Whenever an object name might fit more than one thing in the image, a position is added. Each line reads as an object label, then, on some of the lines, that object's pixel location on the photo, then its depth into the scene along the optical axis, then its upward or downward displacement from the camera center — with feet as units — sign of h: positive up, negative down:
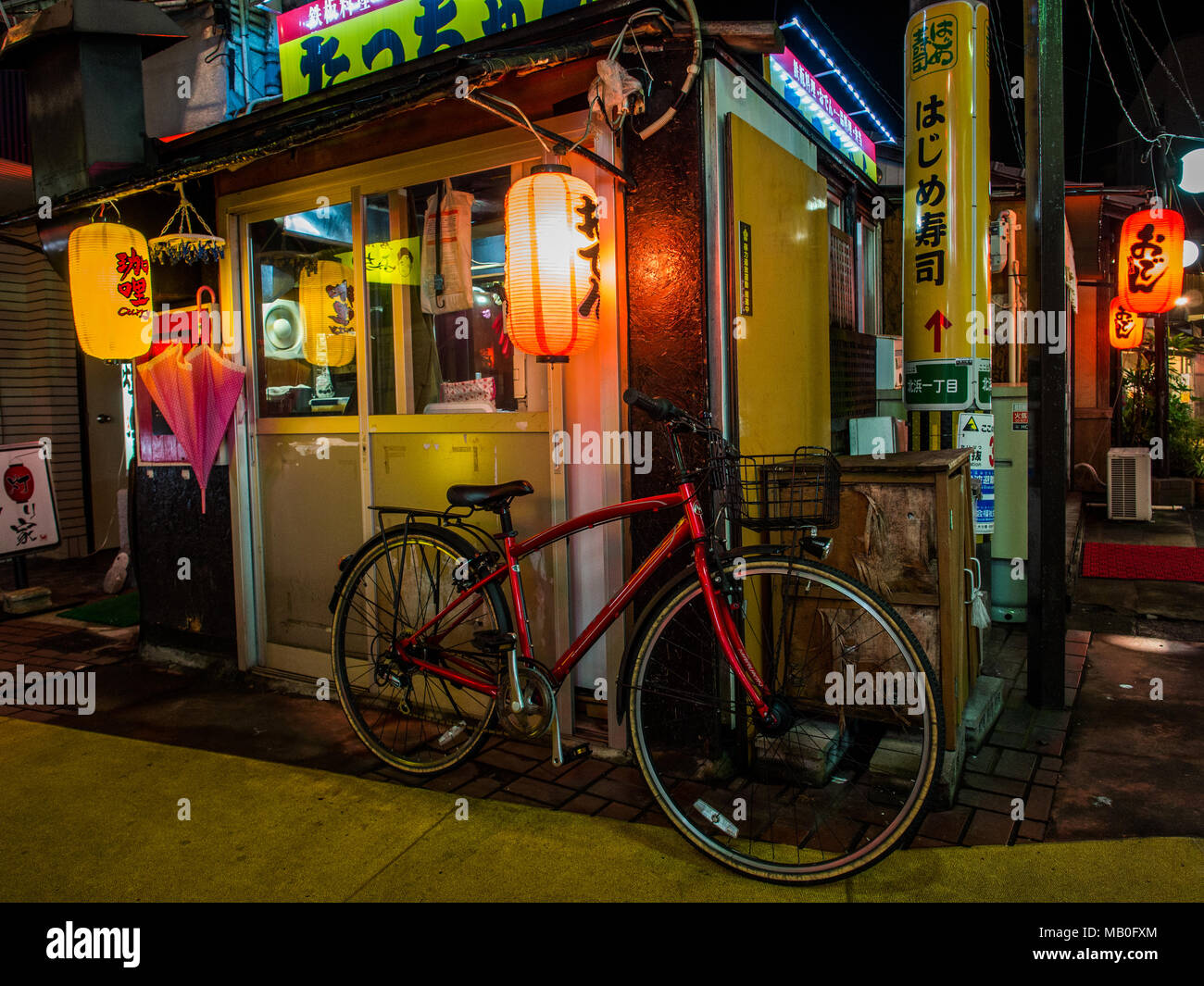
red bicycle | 11.48 -3.74
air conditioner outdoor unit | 43.39 -2.65
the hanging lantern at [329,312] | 20.13 +3.50
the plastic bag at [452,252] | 17.51 +4.26
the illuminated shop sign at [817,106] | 17.66 +8.23
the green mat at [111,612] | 27.55 -5.15
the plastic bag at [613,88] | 13.78 +6.00
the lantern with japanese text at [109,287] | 19.83 +4.20
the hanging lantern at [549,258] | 13.71 +3.18
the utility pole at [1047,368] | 17.15 +1.40
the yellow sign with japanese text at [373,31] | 16.21 +8.71
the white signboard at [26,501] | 28.50 -1.32
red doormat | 30.37 -5.01
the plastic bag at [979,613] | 16.42 -3.48
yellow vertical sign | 18.02 +5.28
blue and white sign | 20.66 -0.39
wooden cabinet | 13.82 -1.79
